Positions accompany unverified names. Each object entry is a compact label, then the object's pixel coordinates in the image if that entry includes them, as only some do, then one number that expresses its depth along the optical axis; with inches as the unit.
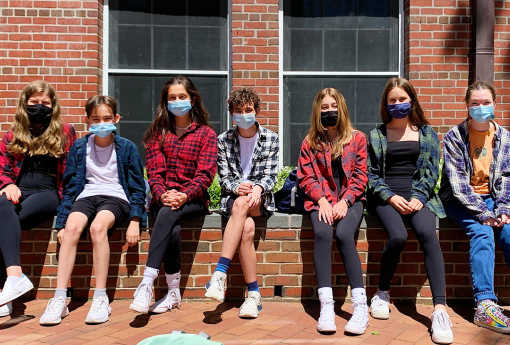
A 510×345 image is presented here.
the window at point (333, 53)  254.1
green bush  192.2
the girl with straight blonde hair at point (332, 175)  148.0
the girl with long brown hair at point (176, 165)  155.3
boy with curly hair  150.5
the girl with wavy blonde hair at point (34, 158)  159.2
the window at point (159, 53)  252.7
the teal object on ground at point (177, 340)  100.1
